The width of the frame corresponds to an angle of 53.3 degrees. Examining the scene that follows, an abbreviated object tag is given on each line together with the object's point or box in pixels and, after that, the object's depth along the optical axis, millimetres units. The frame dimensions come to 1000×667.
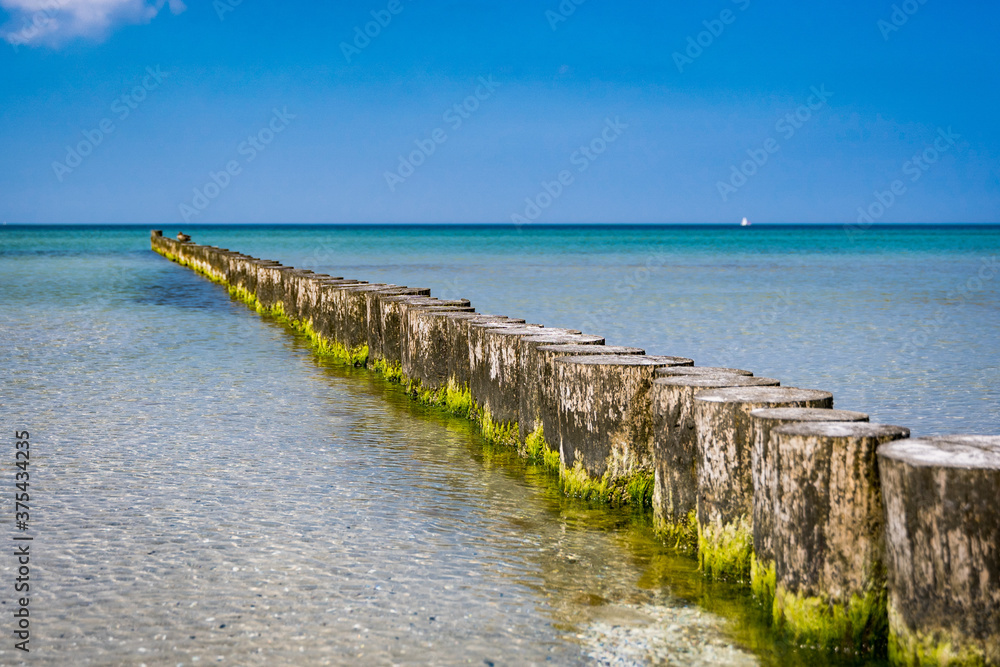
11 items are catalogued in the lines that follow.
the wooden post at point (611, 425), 5012
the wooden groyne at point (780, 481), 2932
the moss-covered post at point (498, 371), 6453
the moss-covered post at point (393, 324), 9250
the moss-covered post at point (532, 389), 5977
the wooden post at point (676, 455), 4422
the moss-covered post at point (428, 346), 7992
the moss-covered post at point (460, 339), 7427
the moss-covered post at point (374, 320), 9883
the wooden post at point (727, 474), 4031
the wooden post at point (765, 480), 3691
